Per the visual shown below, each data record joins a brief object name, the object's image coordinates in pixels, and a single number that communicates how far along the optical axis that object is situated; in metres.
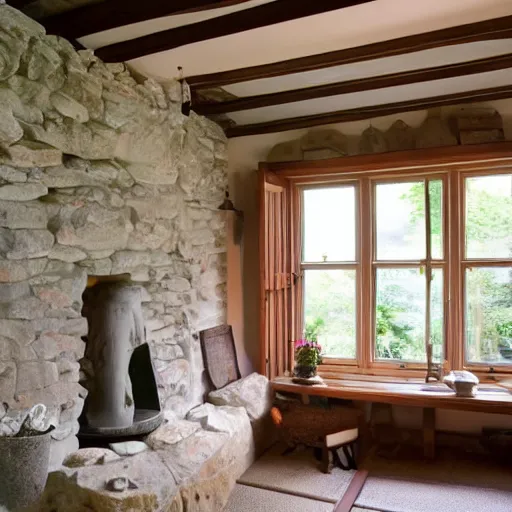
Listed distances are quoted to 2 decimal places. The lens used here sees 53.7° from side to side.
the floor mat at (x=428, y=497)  2.85
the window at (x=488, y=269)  3.61
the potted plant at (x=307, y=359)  3.72
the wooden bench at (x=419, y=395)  3.24
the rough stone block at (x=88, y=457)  2.34
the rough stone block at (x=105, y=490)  2.14
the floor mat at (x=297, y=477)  3.08
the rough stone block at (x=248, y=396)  3.50
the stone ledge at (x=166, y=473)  2.17
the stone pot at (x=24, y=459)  1.96
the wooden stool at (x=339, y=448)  3.38
